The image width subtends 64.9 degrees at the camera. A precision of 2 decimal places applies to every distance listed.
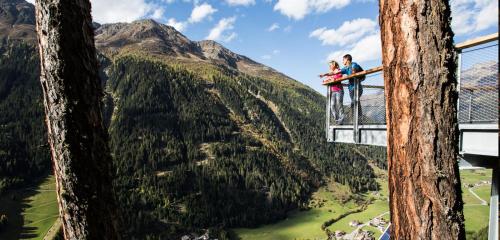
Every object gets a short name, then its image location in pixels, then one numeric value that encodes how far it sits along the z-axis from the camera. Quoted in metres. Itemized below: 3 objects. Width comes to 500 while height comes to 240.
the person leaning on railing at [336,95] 12.80
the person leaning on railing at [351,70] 11.96
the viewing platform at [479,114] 7.00
